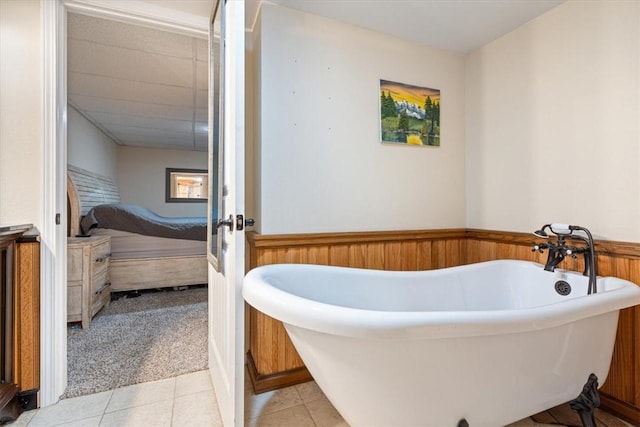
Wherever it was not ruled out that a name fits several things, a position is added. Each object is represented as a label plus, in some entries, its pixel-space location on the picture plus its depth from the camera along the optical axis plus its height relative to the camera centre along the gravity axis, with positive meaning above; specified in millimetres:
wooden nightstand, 2219 -541
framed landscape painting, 1892 +682
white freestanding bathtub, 792 -458
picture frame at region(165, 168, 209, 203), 5785 +544
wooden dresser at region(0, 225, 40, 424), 1267 -506
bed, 2979 -398
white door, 1119 -17
